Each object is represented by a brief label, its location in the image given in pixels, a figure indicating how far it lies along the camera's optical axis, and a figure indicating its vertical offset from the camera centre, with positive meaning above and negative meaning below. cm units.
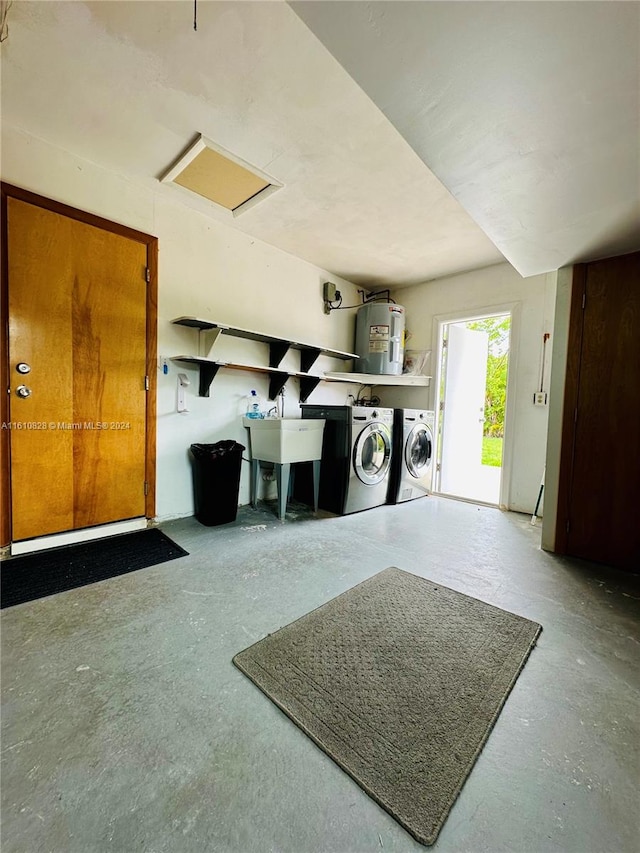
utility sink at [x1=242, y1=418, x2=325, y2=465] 274 -29
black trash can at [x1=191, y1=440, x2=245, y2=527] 264 -63
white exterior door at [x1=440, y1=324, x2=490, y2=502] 397 +3
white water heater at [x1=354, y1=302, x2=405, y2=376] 384 +83
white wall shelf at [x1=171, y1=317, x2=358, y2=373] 260 +60
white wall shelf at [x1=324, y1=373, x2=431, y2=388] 377 +35
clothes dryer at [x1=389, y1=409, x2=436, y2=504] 344 -47
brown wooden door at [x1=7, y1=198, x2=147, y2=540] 204 +18
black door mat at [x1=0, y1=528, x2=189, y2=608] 170 -97
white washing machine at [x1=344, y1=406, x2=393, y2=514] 303 -47
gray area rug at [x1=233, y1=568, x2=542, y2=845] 88 -96
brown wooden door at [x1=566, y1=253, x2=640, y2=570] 206 -4
